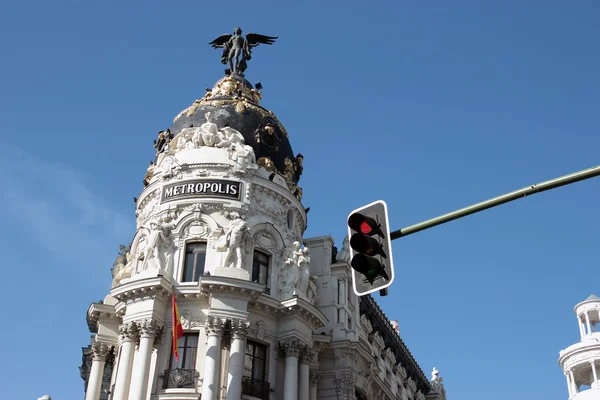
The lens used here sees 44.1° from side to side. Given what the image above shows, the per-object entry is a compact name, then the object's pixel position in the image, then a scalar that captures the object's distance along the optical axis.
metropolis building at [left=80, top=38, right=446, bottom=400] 34.81
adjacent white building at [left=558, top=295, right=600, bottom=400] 64.69
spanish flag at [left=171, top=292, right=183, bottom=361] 33.53
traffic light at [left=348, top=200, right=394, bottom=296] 11.60
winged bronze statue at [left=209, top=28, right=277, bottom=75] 49.10
